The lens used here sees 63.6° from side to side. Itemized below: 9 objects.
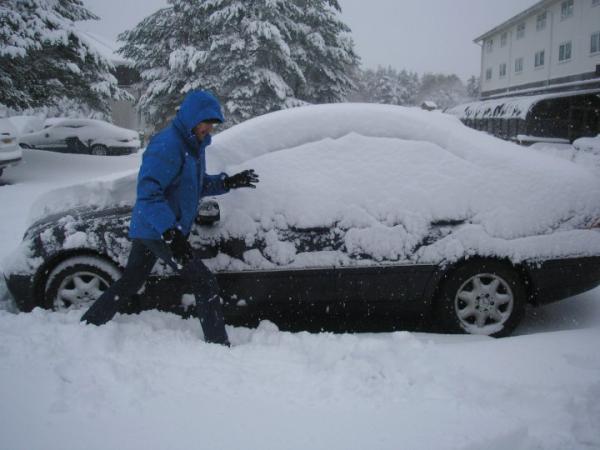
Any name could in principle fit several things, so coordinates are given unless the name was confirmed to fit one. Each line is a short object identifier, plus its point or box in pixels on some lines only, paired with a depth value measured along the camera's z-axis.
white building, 26.48
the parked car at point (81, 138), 19.44
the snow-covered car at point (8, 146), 10.48
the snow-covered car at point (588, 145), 10.95
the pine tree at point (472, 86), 79.61
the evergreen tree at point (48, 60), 10.78
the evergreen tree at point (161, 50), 16.55
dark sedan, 3.27
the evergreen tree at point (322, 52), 16.48
